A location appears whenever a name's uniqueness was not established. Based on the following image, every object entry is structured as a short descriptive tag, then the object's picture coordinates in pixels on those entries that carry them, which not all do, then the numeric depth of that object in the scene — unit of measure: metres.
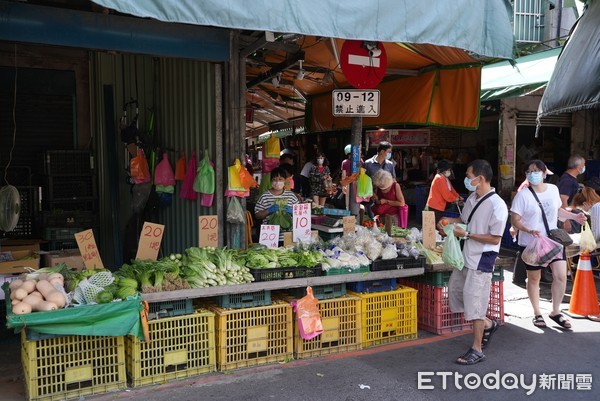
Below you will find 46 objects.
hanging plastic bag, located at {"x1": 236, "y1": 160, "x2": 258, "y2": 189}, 6.69
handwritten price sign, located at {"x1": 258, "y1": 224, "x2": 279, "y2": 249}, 6.29
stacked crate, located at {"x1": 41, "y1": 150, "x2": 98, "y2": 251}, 8.73
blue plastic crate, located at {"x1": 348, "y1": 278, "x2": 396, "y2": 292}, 5.99
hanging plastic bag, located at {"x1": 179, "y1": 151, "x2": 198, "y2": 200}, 7.46
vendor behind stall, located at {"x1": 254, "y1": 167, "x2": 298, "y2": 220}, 7.44
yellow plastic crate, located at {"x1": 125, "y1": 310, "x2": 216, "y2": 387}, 4.91
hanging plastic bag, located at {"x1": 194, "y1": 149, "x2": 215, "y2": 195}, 6.88
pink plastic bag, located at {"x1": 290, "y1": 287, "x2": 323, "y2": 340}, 5.44
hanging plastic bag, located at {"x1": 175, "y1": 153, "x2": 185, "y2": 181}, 7.84
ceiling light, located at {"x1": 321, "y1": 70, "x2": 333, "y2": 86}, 9.10
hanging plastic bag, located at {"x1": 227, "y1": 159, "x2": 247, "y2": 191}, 6.66
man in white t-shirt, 5.29
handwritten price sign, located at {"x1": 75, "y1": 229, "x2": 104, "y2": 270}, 5.42
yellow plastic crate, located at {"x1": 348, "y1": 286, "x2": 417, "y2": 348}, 5.94
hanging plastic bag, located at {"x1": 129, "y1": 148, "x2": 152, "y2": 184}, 8.48
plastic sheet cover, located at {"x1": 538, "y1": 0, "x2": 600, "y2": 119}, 3.30
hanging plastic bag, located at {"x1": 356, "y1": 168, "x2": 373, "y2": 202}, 7.94
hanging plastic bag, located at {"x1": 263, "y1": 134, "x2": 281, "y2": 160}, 8.89
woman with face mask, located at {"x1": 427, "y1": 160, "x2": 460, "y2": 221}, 9.40
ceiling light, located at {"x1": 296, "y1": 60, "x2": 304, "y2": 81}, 7.89
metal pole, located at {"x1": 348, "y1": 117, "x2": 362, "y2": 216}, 7.98
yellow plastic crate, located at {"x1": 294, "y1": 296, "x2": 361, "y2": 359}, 5.64
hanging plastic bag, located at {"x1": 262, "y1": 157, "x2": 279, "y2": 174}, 9.10
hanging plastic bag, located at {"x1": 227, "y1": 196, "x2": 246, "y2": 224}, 6.80
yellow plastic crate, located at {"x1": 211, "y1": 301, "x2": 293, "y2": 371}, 5.23
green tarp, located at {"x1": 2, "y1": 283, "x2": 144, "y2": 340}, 4.28
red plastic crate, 6.33
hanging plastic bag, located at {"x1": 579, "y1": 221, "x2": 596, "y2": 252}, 7.04
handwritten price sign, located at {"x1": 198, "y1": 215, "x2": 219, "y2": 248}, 5.88
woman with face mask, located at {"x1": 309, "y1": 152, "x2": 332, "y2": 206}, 11.72
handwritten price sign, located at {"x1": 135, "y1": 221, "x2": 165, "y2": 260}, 5.63
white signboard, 7.49
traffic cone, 7.05
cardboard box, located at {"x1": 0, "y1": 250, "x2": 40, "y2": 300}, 5.97
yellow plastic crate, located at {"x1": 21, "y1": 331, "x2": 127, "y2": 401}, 4.48
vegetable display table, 4.93
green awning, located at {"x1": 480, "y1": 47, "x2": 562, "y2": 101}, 11.27
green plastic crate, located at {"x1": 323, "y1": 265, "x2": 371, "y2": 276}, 5.72
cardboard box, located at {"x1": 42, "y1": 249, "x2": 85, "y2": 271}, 6.79
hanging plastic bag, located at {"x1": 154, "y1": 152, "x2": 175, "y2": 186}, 8.12
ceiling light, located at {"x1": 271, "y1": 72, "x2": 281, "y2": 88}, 8.94
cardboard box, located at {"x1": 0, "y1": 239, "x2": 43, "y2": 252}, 7.18
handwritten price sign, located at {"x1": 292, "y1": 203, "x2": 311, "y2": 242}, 6.57
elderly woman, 8.47
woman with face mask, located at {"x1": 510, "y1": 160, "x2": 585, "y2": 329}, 6.56
